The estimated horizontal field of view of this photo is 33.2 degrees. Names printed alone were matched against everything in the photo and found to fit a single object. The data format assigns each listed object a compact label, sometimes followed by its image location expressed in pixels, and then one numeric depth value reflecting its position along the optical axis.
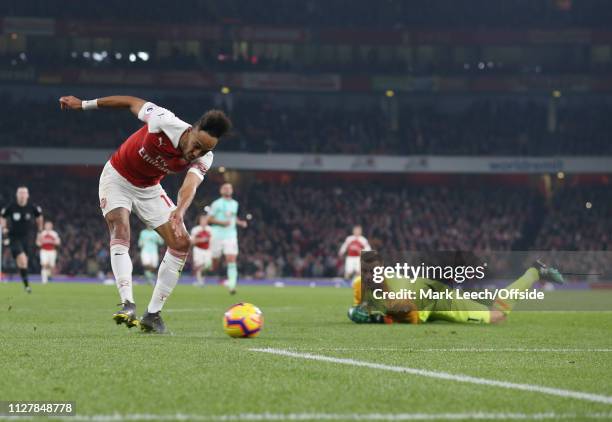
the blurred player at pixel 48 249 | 32.62
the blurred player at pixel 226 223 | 23.39
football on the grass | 9.28
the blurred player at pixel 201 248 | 32.51
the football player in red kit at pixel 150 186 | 9.09
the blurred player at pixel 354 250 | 32.01
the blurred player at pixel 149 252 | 30.48
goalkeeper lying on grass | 11.97
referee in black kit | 22.89
